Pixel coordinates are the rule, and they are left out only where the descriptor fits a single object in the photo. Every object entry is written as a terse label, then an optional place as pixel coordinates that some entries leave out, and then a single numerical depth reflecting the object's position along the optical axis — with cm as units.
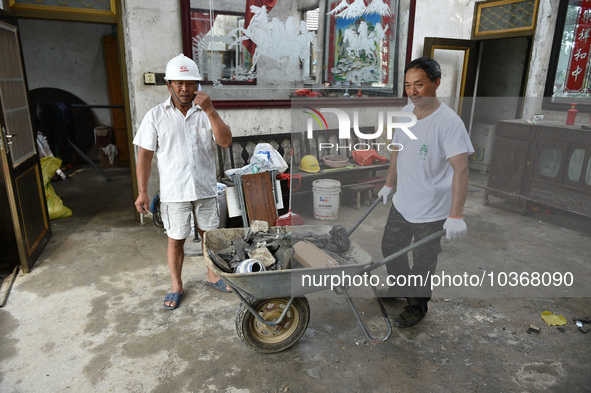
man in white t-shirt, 214
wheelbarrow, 230
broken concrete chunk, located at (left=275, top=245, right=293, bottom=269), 247
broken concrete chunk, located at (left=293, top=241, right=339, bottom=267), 238
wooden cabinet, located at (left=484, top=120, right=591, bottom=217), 324
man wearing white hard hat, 285
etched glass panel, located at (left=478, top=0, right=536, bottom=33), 593
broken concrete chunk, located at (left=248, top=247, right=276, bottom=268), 255
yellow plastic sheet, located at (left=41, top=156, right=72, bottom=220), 487
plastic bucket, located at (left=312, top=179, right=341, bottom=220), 267
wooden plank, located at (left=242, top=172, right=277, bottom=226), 421
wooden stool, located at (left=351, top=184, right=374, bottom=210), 260
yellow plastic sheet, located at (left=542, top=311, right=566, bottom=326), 301
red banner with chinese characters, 537
